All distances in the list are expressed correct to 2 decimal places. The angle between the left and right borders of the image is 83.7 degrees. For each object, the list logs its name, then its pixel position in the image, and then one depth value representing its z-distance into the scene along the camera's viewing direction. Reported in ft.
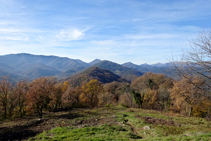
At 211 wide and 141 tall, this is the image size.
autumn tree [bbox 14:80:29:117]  87.25
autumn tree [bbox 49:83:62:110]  119.14
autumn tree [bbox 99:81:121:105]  186.90
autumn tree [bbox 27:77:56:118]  66.08
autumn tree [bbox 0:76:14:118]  83.69
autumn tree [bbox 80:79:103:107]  149.28
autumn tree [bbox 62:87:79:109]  79.63
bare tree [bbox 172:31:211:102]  23.38
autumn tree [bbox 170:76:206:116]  76.33
